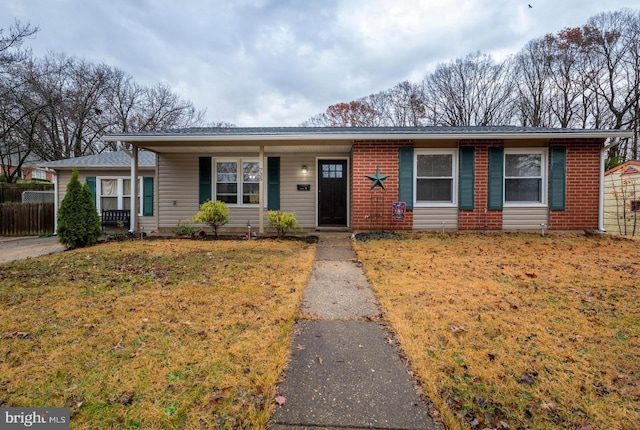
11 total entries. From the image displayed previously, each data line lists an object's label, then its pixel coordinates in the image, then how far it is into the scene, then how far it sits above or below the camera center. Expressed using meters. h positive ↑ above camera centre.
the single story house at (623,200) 9.61 +0.41
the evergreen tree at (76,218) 6.95 -0.20
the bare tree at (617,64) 16.53 +8.77
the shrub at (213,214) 7.68 -0.10
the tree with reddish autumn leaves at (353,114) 23.53 +7.82
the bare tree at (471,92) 20.94 +8.84
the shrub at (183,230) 8.23 -0.57
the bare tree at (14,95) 10.95 +5.00
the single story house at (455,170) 7.69 +1.12
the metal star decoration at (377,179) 8.01 +0.87
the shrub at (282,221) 7.71 -0.28
